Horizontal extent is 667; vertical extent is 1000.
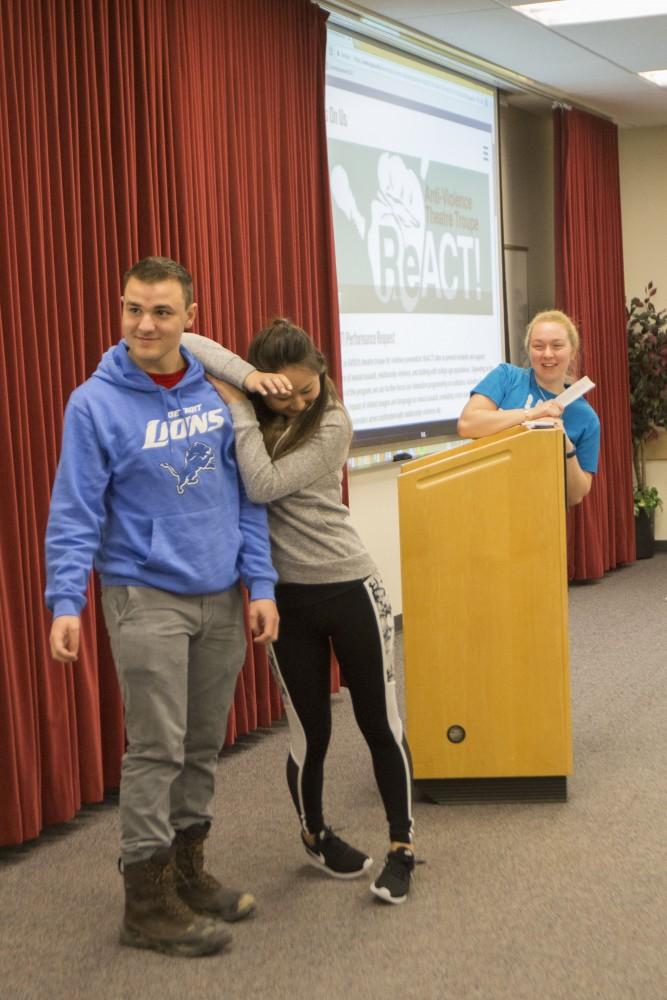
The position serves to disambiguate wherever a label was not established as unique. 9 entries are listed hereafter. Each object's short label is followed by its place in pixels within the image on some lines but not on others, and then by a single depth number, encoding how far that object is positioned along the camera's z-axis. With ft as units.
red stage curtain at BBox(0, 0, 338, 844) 10.75
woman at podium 11.89
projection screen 18.06
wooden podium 11.03
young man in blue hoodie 8.11
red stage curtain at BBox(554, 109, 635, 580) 24.23
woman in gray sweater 8.73
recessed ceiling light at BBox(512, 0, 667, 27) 17.52
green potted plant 26.68
